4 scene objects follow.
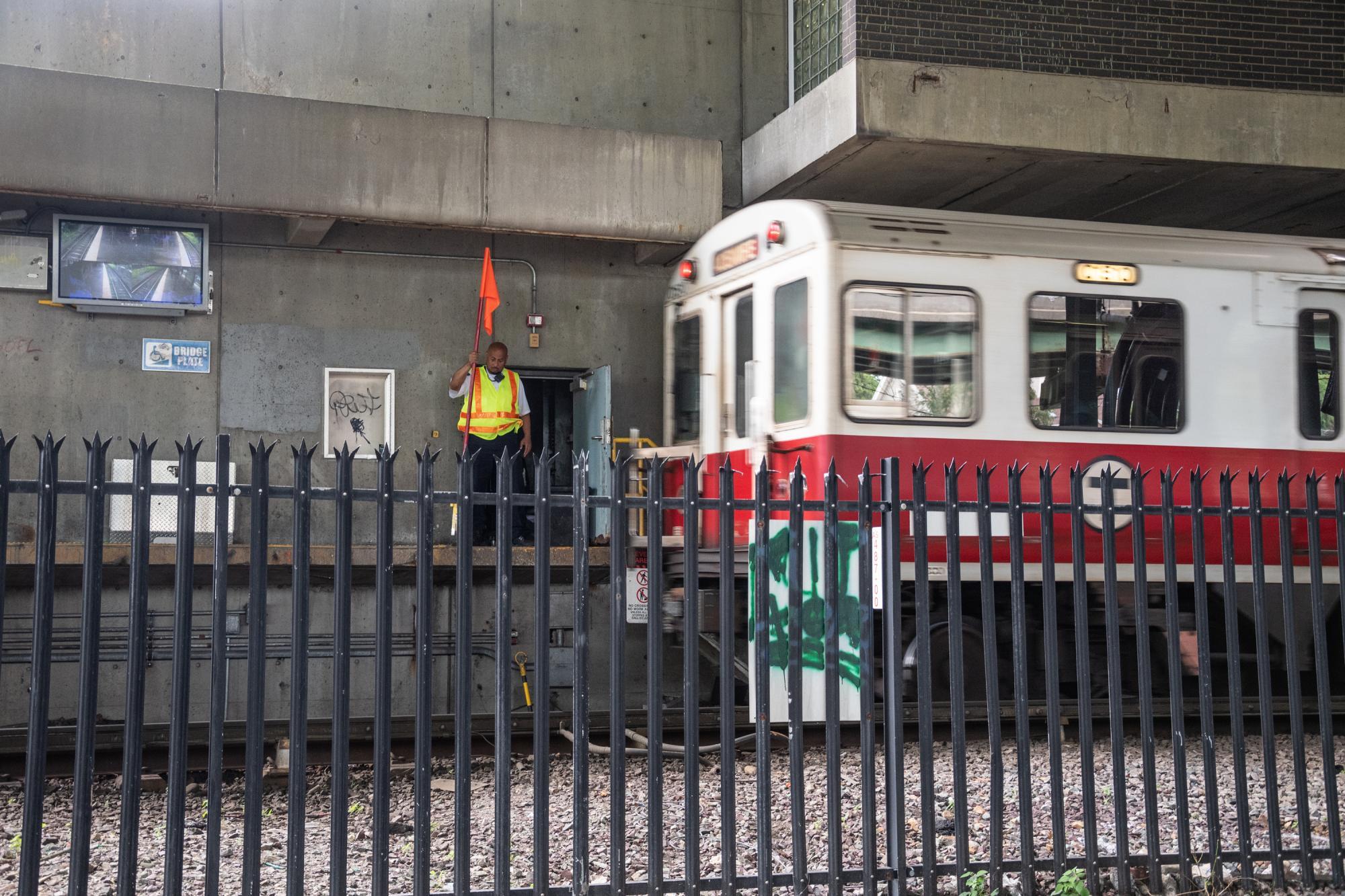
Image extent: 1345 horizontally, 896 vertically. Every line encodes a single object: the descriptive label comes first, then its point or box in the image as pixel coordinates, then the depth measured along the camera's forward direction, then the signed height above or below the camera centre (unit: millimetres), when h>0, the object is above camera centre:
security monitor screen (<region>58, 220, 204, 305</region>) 9961 +1826
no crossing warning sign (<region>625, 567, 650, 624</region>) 9219 -877
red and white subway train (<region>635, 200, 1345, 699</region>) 7984 +874
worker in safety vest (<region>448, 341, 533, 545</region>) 10625 +634
